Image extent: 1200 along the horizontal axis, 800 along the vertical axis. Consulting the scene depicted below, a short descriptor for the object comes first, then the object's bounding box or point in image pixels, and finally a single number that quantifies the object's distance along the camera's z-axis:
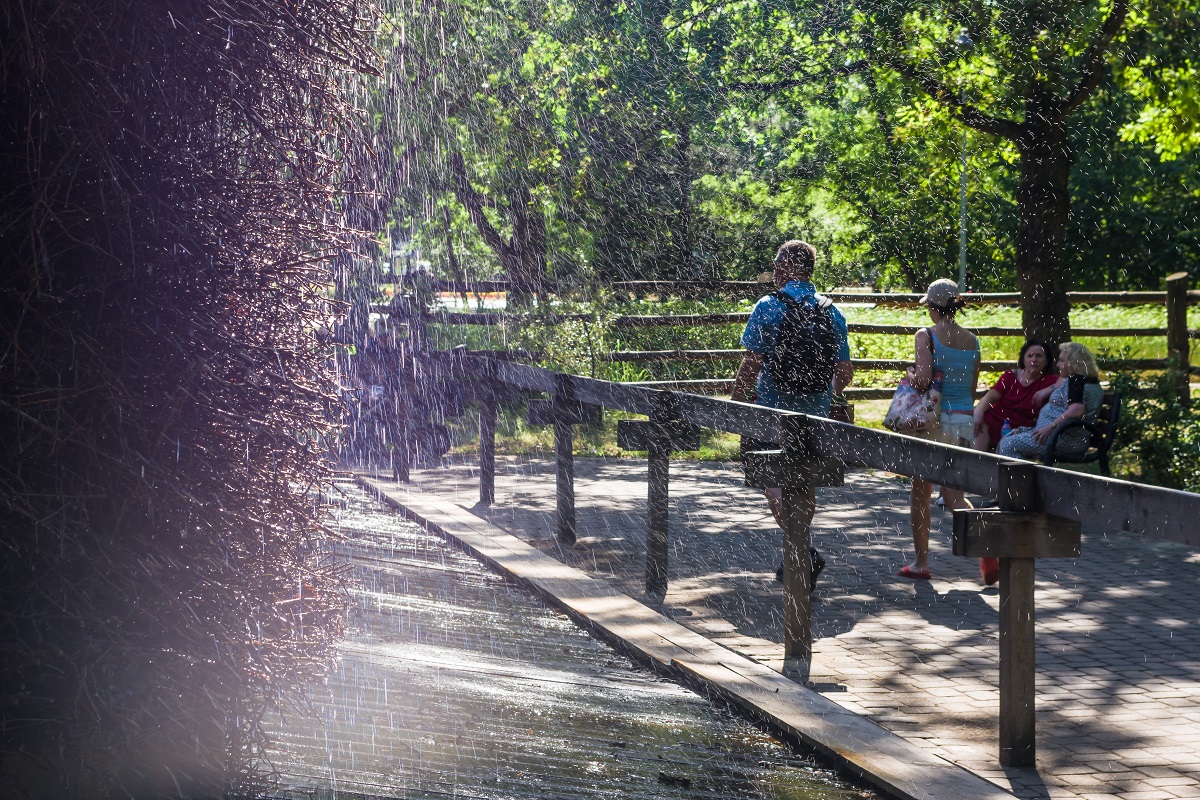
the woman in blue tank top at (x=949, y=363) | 8.89
